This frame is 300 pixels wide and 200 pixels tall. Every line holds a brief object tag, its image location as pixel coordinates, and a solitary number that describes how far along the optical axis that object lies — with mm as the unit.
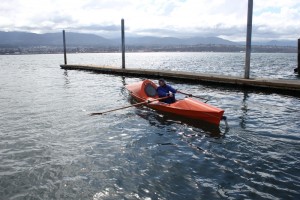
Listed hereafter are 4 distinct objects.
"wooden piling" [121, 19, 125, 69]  35531
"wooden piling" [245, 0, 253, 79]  22000
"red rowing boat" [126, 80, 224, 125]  12284
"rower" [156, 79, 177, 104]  15408
